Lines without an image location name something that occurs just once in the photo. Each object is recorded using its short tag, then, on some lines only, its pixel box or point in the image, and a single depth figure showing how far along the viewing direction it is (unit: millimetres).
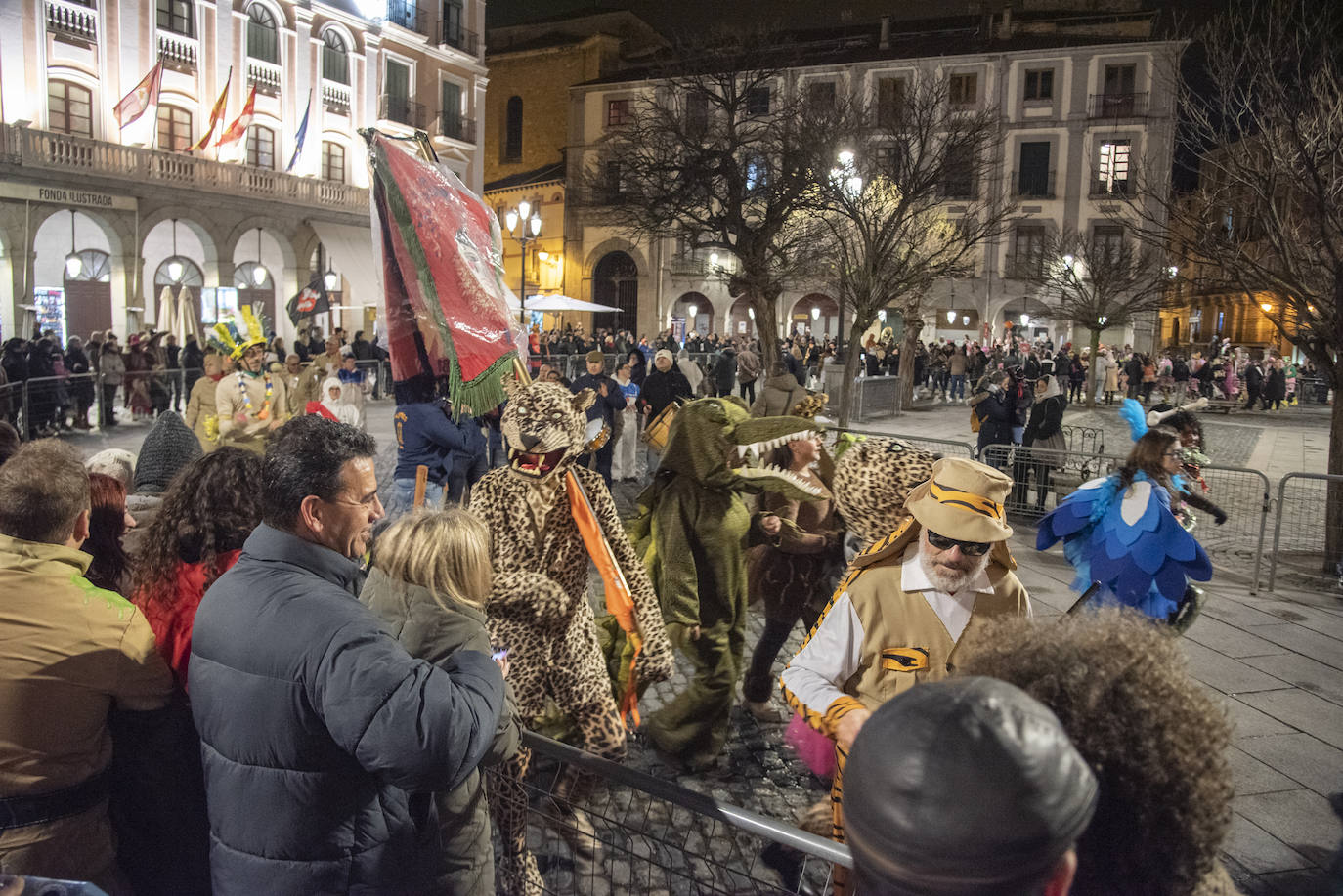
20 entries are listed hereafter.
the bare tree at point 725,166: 15594
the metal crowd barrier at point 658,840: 2059
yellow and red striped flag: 22203
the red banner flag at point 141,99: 21109
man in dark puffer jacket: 1730
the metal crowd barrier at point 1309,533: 7941
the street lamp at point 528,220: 18500
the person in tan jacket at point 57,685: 2049
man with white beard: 2424
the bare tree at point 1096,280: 26453
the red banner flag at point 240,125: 22422
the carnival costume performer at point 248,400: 7840
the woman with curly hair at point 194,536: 2484
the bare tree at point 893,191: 15555
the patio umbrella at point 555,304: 20116
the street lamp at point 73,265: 24797
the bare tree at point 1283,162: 7301
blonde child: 2268
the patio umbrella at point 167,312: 20875
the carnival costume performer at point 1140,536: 4008
